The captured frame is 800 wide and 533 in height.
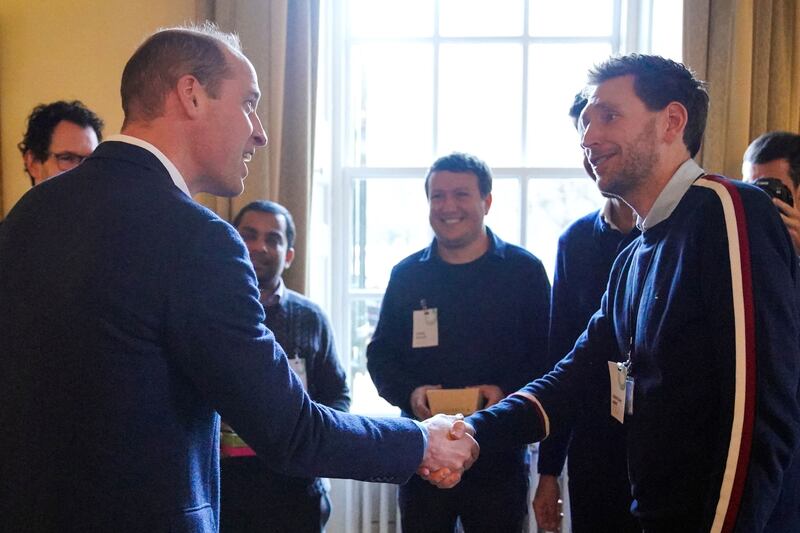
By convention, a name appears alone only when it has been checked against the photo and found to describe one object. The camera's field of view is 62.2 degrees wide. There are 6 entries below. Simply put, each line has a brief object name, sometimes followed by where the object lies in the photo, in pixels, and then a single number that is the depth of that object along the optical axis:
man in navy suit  1.11
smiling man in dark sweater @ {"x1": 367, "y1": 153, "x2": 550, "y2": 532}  2.30
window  3.41
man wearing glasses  2.27
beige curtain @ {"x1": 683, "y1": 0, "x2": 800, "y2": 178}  2.75
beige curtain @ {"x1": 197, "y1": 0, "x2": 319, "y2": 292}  2.87
